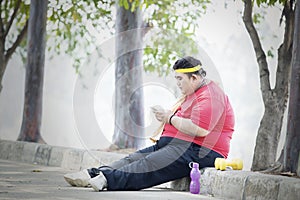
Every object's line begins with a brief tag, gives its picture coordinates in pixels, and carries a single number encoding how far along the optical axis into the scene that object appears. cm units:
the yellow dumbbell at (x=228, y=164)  1140
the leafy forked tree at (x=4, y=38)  2189
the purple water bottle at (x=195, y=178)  1161
